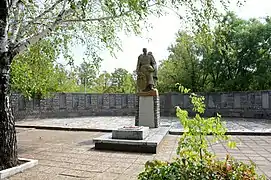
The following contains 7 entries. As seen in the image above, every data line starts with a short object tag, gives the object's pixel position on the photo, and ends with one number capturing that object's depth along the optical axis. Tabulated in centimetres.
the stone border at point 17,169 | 354
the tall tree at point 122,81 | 2372
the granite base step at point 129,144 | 530
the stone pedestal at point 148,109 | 822
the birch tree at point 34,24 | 378
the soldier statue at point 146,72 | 832
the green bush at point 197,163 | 200
